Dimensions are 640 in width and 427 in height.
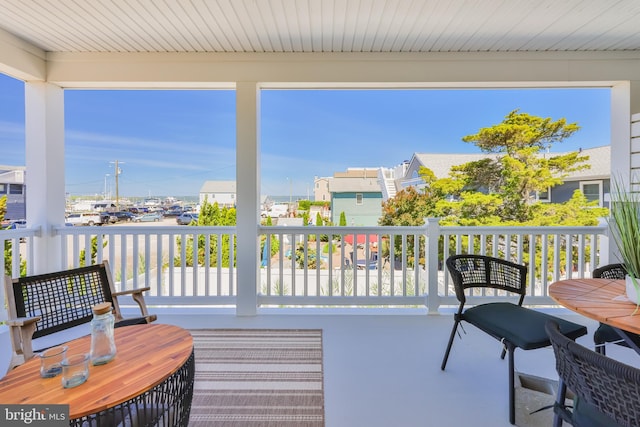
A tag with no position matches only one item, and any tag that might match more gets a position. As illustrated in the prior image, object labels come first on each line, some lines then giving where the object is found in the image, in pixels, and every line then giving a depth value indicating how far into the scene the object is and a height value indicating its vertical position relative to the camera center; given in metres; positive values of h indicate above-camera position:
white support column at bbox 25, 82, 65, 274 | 2.96 +0.48
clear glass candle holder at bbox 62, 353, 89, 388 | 1.03 -0.58
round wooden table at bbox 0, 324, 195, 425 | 0.95 -0.62
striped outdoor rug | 1.64 -1.15
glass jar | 1.16 -0.52
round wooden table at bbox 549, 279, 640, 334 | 1.23 -0.46
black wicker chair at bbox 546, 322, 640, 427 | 0.86 -0.58
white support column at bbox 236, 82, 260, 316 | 2.93 +0.18
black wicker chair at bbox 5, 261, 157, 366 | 1.46 -0.56
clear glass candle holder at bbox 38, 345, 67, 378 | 1.10 -0.59
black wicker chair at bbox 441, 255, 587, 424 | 1.62 -0.69
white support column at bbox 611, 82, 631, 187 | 2.87 +0.80
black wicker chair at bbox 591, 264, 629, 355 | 1.69 -0.73
